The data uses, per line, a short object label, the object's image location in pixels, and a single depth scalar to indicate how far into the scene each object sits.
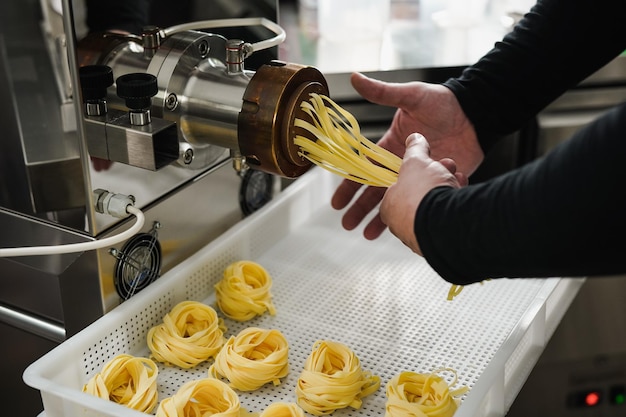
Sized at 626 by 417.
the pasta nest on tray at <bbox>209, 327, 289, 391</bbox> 1.14
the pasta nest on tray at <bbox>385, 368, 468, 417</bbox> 1.07
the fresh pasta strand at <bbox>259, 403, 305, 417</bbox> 1.07
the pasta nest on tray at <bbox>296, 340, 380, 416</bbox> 1.11
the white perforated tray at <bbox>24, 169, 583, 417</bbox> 1.12
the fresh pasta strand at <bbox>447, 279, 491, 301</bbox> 1.17
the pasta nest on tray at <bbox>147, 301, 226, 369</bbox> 1.19
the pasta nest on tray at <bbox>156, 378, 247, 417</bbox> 1.06
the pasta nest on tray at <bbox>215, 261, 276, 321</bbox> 1.31
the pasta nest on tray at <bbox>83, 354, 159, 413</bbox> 1.09
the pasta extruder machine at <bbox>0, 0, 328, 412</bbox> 1.11
